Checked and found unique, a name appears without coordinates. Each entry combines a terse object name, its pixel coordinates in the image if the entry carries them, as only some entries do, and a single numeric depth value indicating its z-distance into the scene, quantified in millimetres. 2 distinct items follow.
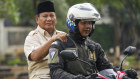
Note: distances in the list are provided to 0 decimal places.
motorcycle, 8078
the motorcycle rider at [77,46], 8875
